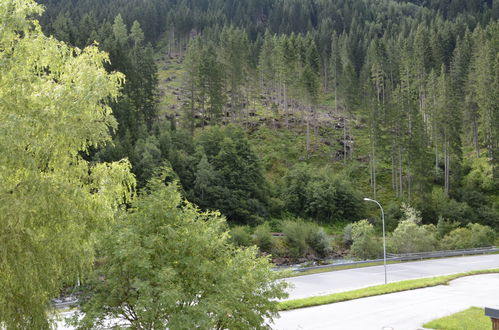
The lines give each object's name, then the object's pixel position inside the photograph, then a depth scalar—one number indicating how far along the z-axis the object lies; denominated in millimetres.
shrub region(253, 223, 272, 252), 44312
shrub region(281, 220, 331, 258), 45875
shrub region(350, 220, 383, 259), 43781
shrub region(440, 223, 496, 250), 47688
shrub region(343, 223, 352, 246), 49916
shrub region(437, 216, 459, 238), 50438
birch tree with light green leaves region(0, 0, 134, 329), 8141
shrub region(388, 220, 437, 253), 45000
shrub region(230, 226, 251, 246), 41719
